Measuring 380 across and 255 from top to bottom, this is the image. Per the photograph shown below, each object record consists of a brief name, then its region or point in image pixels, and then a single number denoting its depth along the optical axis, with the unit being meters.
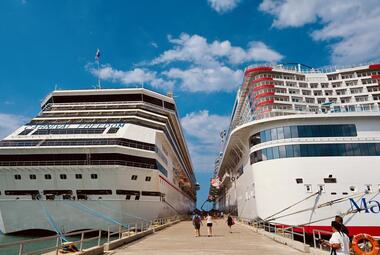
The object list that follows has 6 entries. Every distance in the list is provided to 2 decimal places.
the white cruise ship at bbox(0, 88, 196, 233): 22.73
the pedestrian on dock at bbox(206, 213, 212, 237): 18.47
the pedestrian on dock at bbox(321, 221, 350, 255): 6.04
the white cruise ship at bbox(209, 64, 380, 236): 20.11
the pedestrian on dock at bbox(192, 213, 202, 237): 18.08
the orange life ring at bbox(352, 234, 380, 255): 7.72
